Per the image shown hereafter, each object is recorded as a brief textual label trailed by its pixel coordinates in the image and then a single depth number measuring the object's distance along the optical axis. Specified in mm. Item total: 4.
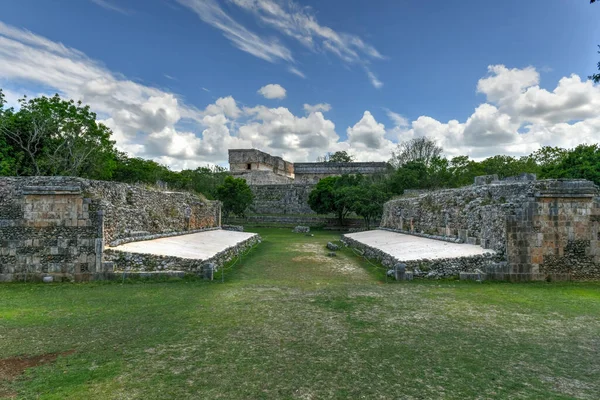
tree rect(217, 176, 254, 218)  29688
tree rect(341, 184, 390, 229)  25891
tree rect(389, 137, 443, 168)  43719
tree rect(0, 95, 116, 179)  18547
